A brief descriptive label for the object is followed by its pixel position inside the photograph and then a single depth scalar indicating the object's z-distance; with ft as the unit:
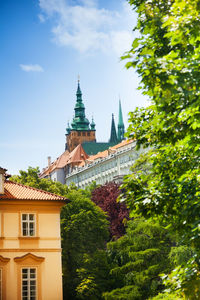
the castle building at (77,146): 533.14
